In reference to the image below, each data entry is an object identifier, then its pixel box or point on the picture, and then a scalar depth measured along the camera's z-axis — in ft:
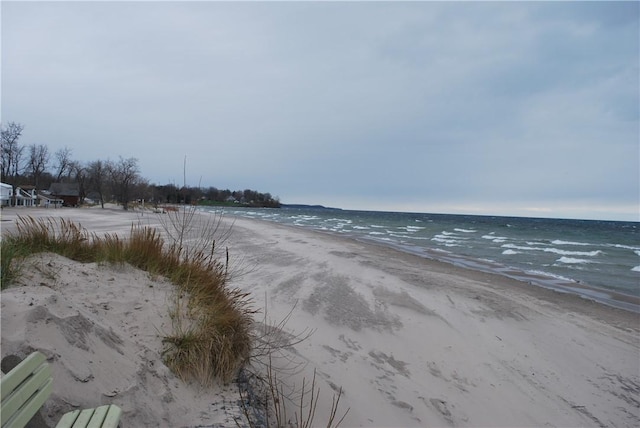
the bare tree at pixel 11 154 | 178.78
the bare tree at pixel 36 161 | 221.25
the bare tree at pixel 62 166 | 257.96
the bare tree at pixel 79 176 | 233.64
